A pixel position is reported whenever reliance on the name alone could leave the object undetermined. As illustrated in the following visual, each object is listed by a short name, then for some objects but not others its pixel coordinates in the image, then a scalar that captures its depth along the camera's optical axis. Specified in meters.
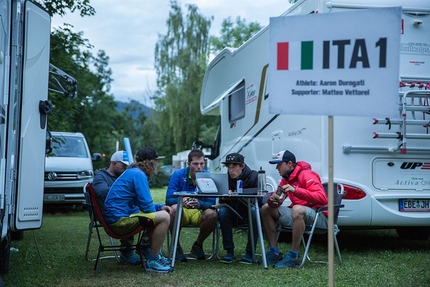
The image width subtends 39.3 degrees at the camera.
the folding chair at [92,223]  6.48
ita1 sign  3.61
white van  13.34
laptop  6.35
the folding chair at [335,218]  6.23
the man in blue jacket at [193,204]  6.76
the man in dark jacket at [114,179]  6.50
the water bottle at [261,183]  6.60
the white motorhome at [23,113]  4.90
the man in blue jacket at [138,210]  5.73
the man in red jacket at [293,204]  6.24
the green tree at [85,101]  9.79
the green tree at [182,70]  34.41
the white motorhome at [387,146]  6.65
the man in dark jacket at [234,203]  6.68
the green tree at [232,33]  38.56
